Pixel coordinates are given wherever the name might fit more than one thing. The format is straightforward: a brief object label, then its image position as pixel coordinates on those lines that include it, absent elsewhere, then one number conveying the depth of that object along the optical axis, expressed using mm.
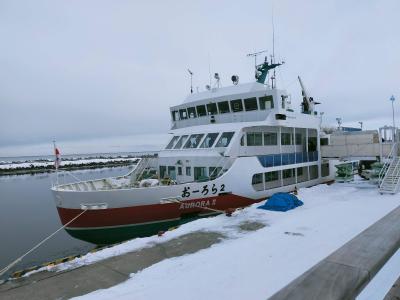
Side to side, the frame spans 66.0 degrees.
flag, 13148
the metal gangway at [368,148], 20734
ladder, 18203
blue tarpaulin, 13903
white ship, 12870
